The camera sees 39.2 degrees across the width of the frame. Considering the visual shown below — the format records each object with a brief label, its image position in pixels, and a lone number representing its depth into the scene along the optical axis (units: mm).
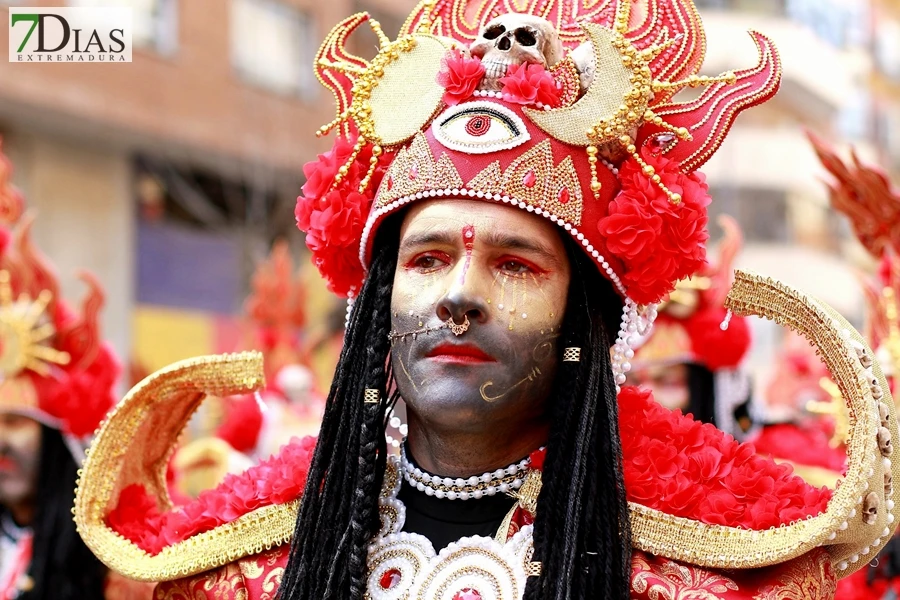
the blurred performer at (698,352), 6211
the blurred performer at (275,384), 8312
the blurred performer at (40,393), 5113
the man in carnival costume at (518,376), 2715
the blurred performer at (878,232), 4984
